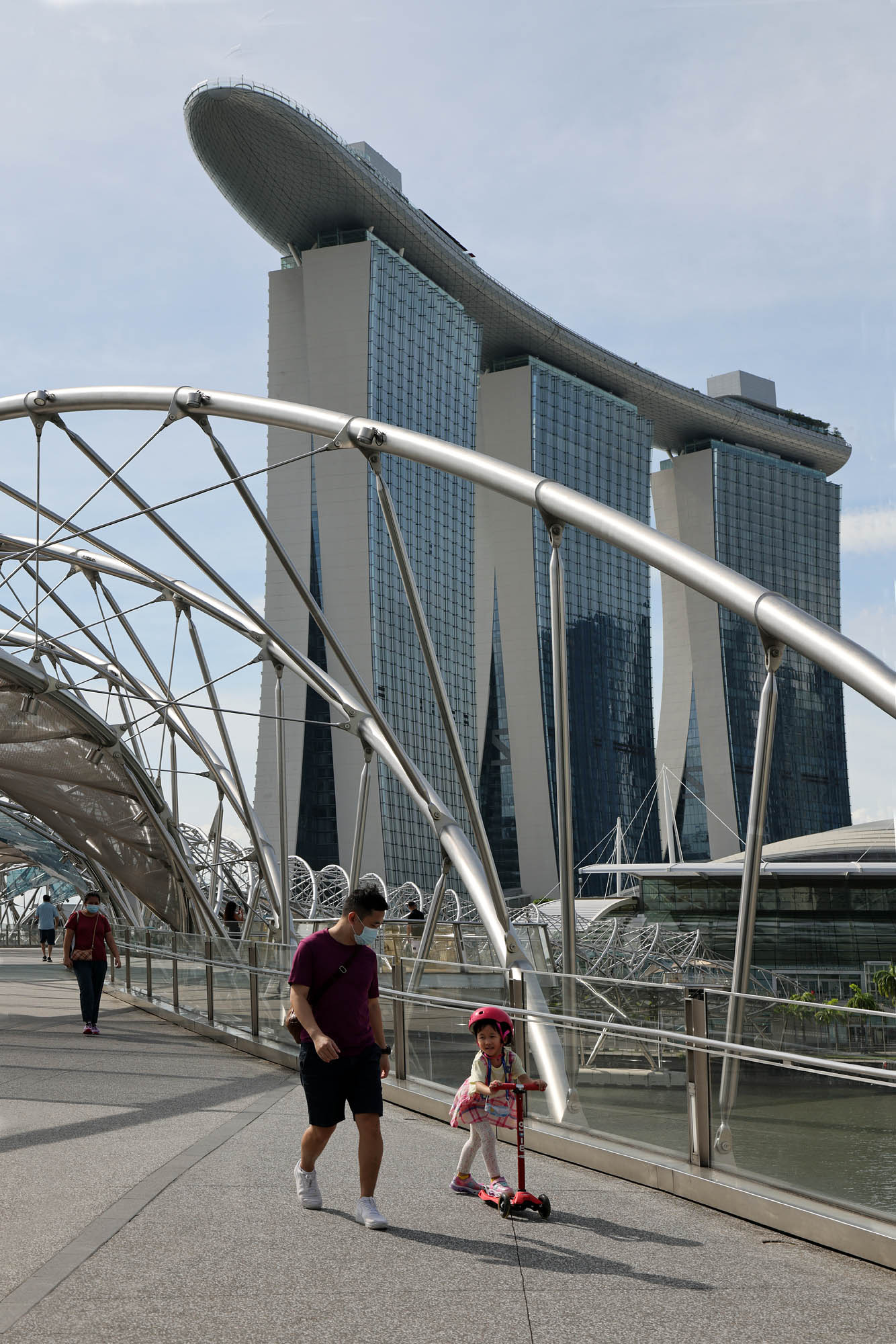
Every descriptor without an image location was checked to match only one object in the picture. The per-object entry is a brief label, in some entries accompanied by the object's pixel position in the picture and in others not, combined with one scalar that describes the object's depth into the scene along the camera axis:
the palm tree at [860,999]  24.14
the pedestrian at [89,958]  17.34
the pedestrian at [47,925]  38.50
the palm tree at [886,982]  28.25
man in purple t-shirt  7.02
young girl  7.35
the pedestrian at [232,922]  34.12
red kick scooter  6.92
